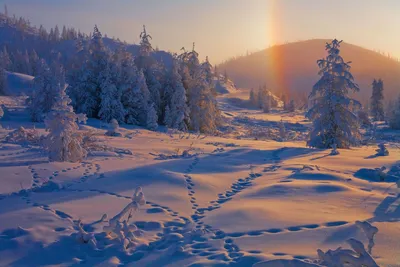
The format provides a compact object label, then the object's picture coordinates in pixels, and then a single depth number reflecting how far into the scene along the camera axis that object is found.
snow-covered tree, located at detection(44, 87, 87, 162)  13.07
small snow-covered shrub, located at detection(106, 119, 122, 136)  22.66
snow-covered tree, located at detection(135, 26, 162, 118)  37.69
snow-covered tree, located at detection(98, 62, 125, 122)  32.31
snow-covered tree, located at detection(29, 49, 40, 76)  112.58
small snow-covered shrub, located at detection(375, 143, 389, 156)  16.55
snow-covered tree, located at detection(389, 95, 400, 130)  49.56
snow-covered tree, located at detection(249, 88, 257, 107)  105.31
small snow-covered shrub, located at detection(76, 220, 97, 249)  5.66
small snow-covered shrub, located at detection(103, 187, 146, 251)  5.75
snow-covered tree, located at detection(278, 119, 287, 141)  37.89
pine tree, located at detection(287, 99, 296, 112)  92.00
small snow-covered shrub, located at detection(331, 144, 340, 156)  16.32
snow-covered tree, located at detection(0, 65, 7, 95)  63.94
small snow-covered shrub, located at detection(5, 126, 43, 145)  17.21
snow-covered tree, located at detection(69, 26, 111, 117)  33.84
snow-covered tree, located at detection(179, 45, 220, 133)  36.91
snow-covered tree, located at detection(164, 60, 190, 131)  34.84
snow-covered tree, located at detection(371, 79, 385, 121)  67.19
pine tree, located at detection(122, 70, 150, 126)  33.81
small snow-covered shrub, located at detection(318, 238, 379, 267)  4.21
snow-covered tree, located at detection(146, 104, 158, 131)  31.12
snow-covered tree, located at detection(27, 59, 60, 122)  29.73
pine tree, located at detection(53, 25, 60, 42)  190.81
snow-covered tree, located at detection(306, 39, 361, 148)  21.48
